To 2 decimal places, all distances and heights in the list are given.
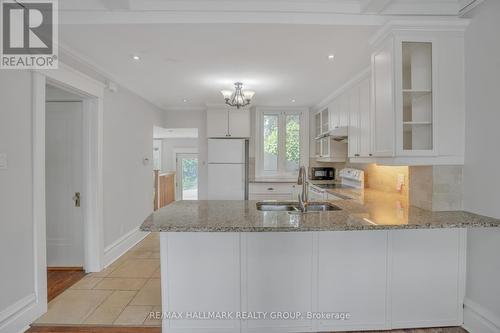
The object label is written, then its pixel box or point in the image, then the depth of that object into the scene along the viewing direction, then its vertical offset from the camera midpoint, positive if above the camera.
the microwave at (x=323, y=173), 5.17 -0.17
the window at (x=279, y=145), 5.31 +0.39
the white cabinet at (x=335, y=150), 4.26 +0.23
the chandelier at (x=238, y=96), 3.57 +0.96
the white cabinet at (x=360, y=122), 3.08 +0.54
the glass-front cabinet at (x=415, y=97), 2.11 +0.55
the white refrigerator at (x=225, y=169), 5.00 -0.09
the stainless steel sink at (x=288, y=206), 2.57 -0.41
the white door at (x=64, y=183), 3.14 -0.22
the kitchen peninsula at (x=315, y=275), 1.95 -0.84
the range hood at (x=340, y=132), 3.74 +0.46
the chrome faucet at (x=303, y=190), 2.21 -0.22
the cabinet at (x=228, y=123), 5.04 +0.79
